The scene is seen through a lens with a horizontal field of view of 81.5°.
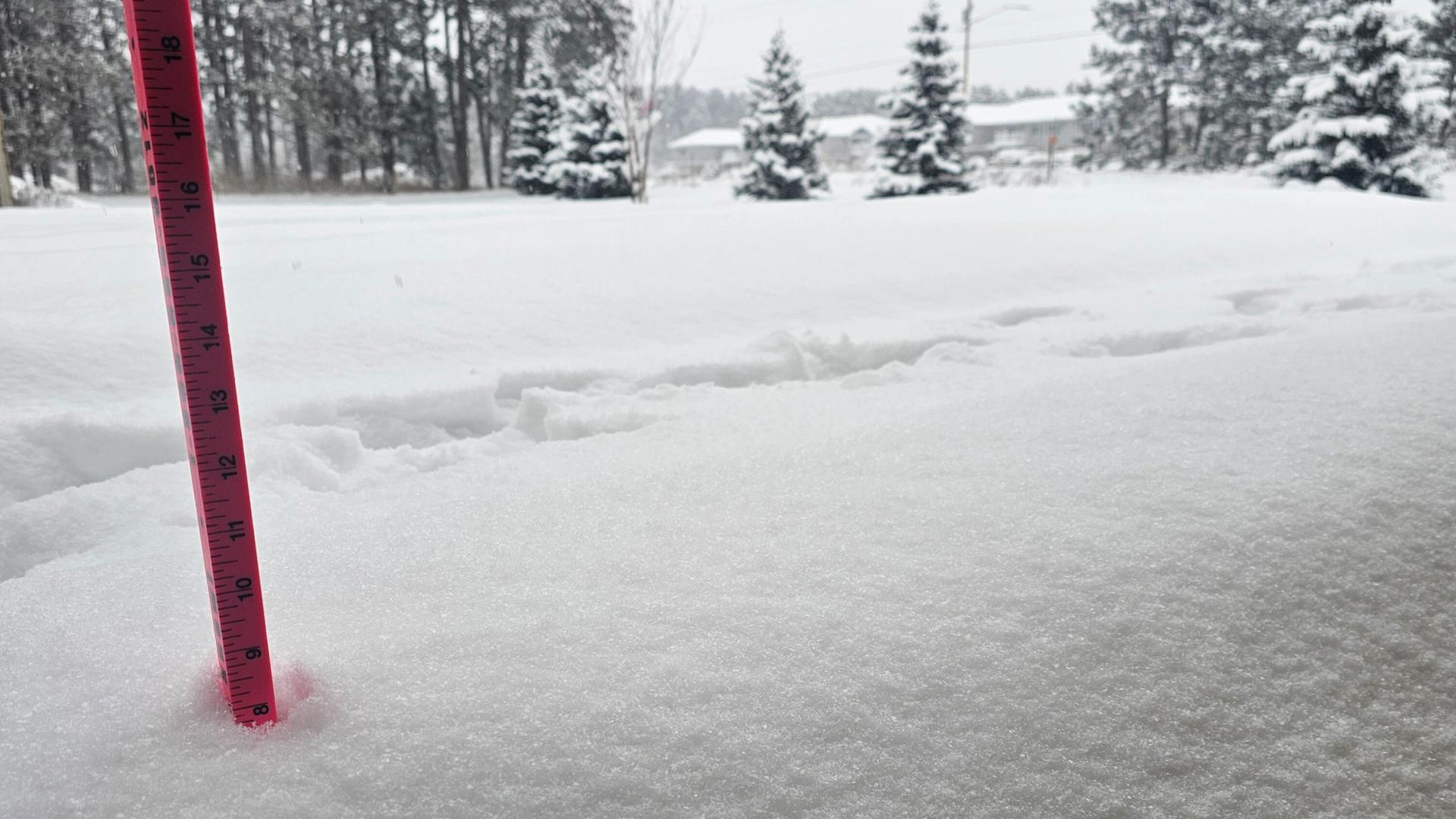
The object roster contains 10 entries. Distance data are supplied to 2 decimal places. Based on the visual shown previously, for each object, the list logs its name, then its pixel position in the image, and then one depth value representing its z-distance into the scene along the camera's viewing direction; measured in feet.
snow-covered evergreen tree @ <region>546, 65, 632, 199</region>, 62.95
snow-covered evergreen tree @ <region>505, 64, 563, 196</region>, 67.77
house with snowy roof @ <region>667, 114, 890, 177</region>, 174.40
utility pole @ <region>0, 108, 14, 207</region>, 27.20
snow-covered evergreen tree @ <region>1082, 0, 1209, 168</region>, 83.10
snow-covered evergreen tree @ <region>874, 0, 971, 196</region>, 54.08
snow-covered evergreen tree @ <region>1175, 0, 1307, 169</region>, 75.56
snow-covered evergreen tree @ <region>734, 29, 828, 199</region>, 60.03
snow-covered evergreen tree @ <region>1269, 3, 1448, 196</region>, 45.73
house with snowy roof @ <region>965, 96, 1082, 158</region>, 167.43
